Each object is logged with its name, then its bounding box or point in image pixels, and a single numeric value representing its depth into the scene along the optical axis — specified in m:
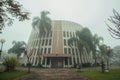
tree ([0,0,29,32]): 6.92
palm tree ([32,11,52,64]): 24.11
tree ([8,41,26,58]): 28.61
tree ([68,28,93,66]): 24.50
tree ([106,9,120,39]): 4.44
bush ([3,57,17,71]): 12.57
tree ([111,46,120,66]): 52.99
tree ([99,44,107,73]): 26.10
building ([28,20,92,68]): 26.65
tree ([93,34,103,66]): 26.60
